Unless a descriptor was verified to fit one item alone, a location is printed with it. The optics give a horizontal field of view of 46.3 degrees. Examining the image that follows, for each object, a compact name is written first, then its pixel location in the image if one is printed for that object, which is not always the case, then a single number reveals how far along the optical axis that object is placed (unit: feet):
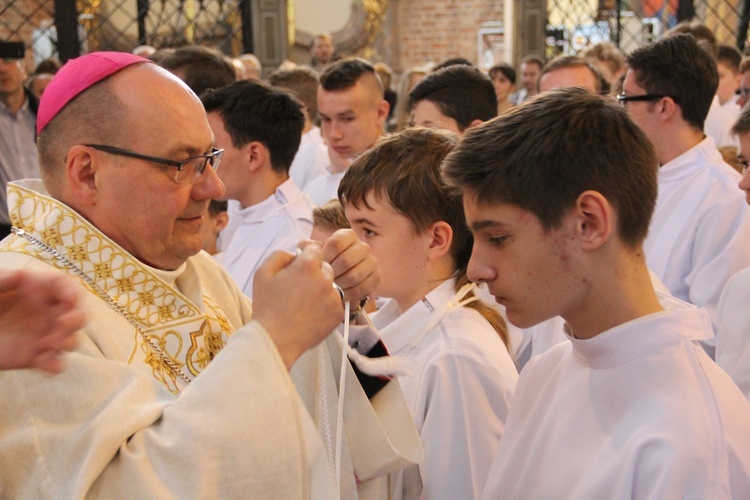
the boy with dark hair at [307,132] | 20.11
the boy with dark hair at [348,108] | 16.14
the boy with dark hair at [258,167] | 12.26
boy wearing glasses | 11.33
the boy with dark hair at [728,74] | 24.53
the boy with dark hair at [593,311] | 4.85
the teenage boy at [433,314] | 6.64
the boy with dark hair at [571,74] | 17.98
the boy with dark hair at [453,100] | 14.57
